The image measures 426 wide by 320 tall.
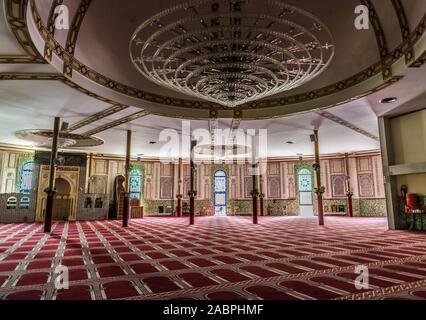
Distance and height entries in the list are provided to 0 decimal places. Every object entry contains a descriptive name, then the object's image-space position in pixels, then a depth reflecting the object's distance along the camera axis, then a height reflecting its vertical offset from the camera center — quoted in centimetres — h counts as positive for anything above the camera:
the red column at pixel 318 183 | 998 +55
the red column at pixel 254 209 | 1075 -36
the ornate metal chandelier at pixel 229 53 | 375 +217
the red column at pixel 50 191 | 767 +24
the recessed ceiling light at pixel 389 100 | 728 +250
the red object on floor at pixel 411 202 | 791 -8
